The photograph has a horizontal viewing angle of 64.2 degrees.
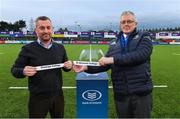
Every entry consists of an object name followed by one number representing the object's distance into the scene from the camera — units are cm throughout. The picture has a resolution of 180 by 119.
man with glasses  175
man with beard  179
